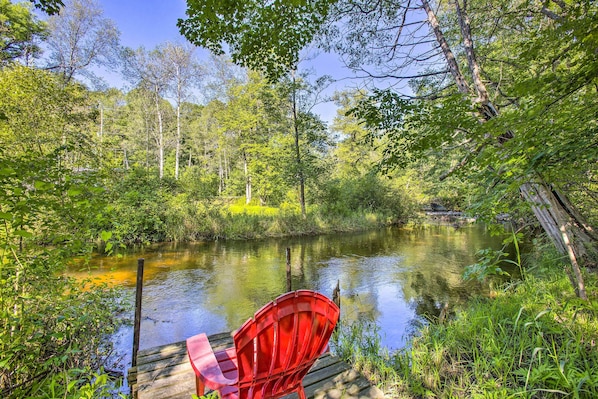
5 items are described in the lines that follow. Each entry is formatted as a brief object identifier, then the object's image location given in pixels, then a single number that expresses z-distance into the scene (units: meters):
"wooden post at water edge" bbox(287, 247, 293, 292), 4.94
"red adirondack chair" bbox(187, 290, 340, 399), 1.39
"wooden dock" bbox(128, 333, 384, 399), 2.26
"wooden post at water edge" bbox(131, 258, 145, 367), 3.29
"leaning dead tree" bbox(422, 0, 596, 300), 3.63
